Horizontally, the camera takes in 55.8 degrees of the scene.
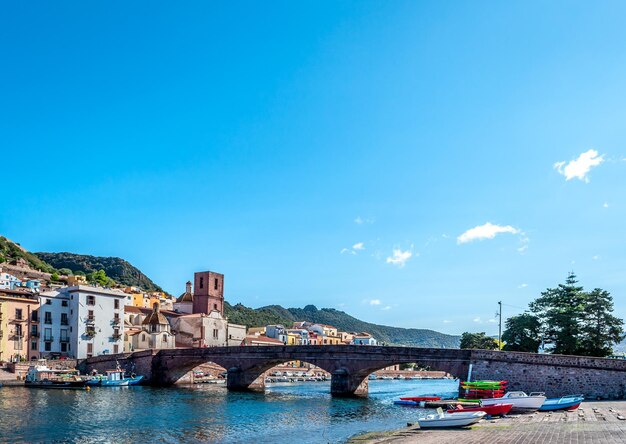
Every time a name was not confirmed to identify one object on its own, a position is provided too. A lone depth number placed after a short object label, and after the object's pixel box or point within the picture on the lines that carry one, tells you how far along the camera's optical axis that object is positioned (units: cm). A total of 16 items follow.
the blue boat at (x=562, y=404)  3788
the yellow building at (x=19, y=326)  7138
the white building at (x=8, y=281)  10094
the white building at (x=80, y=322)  7675
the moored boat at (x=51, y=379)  6303
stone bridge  4609
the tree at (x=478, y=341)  10350
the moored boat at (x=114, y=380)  6662
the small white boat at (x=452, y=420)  3141
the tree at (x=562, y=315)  5969
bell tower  10475
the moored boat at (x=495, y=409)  3647
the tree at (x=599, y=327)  5931
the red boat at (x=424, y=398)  5052
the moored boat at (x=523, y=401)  3812
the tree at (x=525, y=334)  6400
